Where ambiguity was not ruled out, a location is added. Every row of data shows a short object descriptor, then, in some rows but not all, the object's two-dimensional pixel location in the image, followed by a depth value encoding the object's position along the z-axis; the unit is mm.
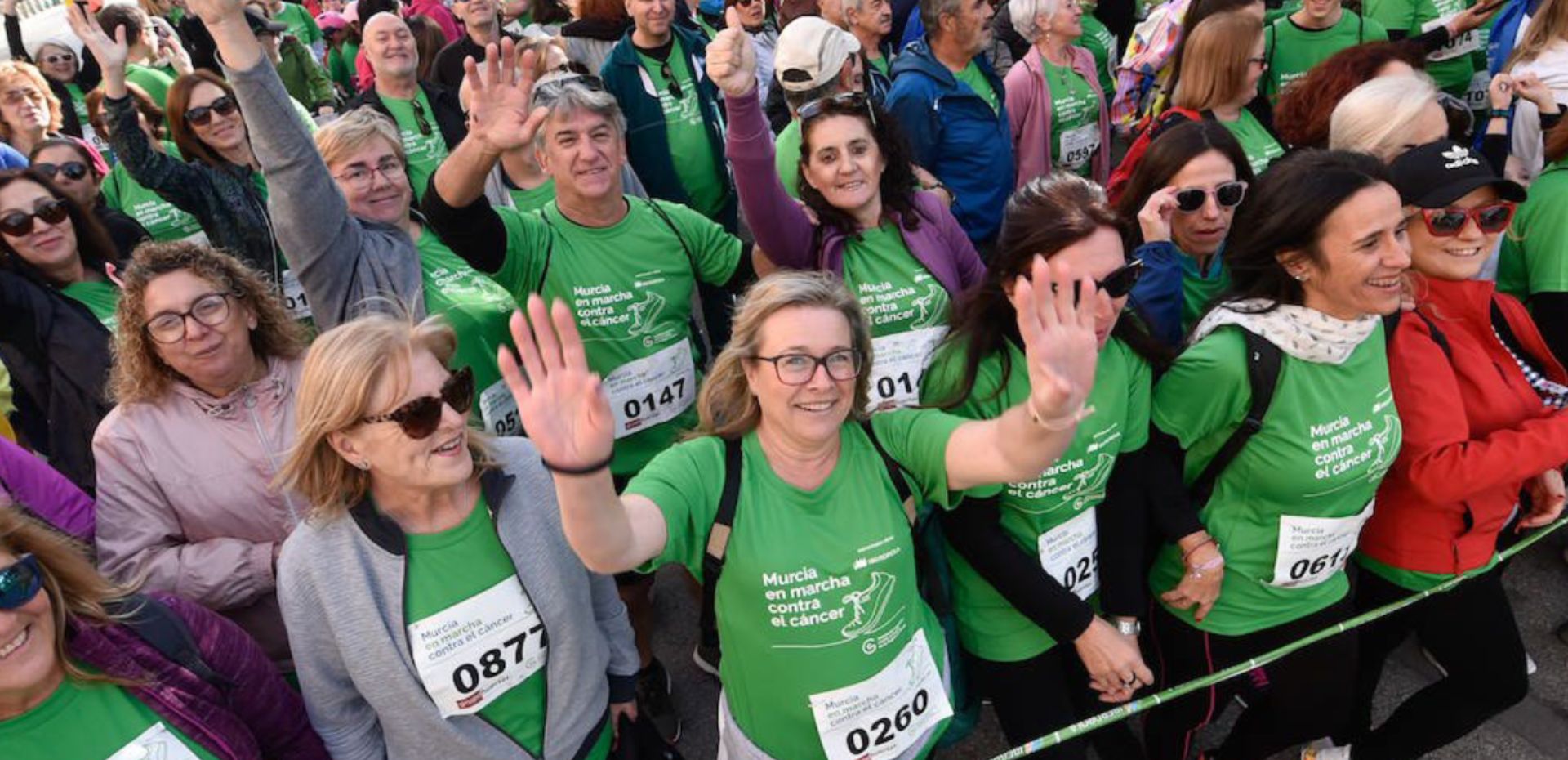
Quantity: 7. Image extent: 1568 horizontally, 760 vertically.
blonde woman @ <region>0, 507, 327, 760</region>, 1779
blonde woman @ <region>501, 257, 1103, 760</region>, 1991
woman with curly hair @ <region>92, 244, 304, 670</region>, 2373
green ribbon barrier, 2371
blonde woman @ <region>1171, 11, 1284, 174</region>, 3920
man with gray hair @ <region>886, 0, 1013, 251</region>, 4273
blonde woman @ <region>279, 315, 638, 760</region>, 2045
